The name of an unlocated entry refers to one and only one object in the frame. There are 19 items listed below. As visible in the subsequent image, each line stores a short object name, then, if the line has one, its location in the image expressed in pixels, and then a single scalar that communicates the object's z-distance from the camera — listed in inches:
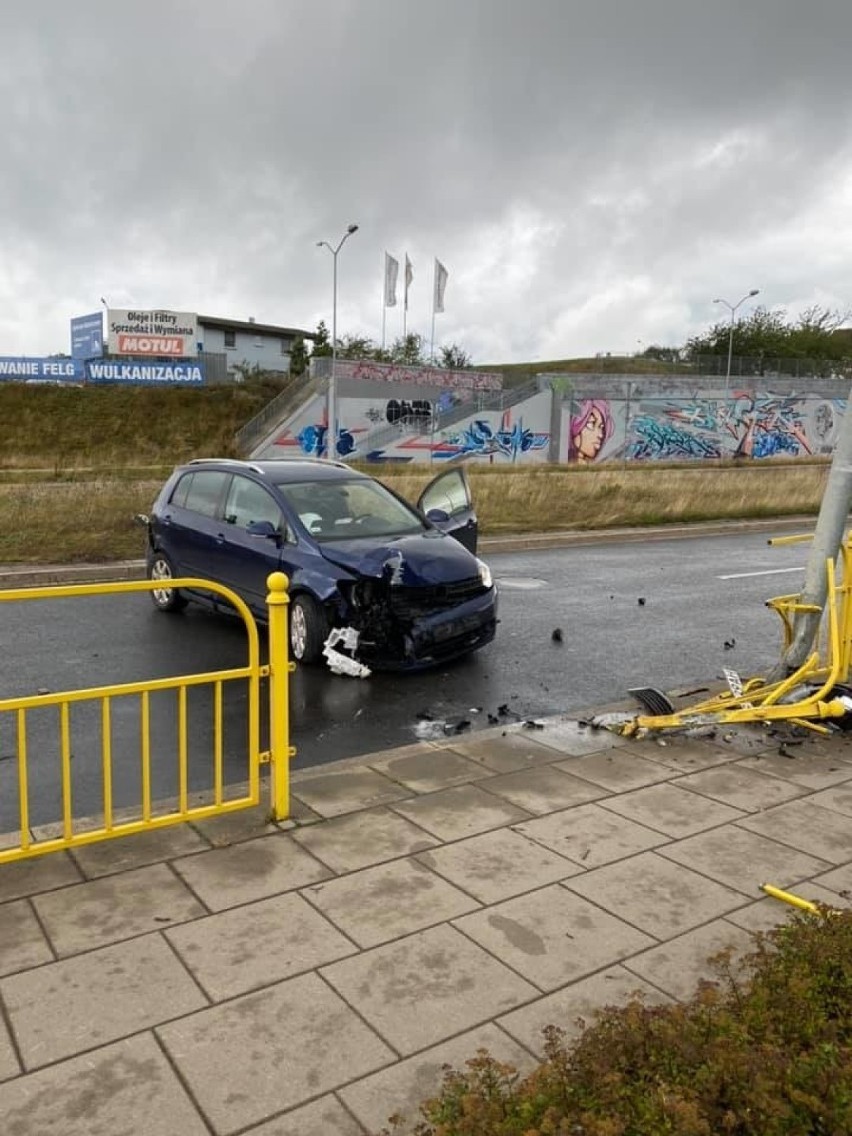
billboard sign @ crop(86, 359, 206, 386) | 1834.4
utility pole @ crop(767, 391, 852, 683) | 234.4
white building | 2645.2
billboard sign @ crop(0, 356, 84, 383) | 1803.6
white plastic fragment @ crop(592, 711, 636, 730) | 232.1
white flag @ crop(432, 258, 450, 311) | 2247.8
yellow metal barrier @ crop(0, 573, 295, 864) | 151.2
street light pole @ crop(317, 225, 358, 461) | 1193.3
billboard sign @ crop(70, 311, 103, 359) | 2043.6
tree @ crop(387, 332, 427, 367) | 2728.8
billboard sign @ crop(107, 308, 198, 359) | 1937.7
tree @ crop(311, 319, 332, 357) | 2615.7
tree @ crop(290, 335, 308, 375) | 2496.3
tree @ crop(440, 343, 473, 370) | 2920.8
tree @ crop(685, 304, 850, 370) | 3152.1
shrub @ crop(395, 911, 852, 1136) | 82.0
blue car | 286.4
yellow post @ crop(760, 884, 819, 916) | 140.6
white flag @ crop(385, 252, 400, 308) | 2260.1
